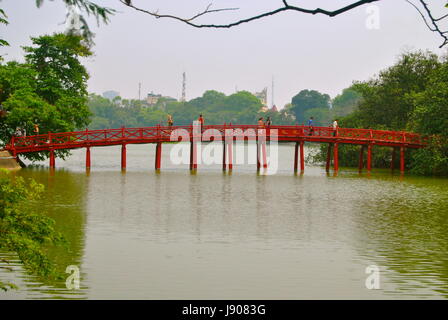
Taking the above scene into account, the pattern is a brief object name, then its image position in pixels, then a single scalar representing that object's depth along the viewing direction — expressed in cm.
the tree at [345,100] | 15135
